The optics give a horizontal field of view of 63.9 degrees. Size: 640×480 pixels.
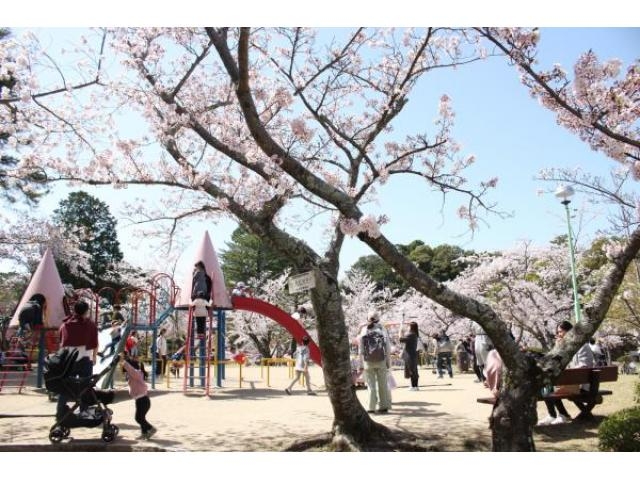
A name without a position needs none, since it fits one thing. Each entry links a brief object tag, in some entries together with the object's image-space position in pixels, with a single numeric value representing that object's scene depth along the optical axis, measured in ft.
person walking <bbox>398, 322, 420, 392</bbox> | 31.99
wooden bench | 18.06
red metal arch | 36.73
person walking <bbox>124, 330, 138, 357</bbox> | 29.57
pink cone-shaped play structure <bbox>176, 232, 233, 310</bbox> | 35.19
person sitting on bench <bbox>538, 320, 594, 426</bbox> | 18.74
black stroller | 15.97
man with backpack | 21.98
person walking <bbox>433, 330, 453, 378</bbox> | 44.25
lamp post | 23.50
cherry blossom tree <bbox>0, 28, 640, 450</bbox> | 14.29
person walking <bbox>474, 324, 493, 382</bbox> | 34.33
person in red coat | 16.35
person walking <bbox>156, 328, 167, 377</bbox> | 47.45
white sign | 15.83
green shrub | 13.46
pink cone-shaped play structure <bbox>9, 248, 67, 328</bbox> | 33.27
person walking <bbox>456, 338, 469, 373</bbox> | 54.34
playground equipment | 33.37
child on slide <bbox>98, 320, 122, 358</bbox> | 27.51
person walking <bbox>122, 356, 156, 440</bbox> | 16.90
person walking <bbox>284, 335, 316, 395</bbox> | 32.32
